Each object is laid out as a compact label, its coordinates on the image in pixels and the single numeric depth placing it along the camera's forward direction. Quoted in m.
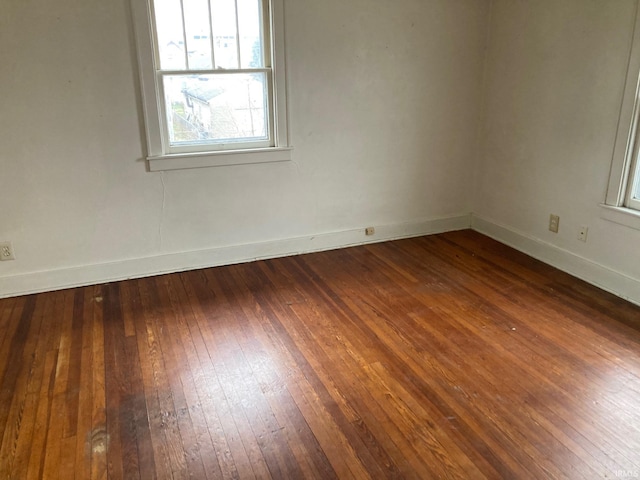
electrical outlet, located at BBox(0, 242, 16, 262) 3.17
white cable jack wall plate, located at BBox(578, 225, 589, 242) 3.43
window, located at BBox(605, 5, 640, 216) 2.95
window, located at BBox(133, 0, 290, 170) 3.18
